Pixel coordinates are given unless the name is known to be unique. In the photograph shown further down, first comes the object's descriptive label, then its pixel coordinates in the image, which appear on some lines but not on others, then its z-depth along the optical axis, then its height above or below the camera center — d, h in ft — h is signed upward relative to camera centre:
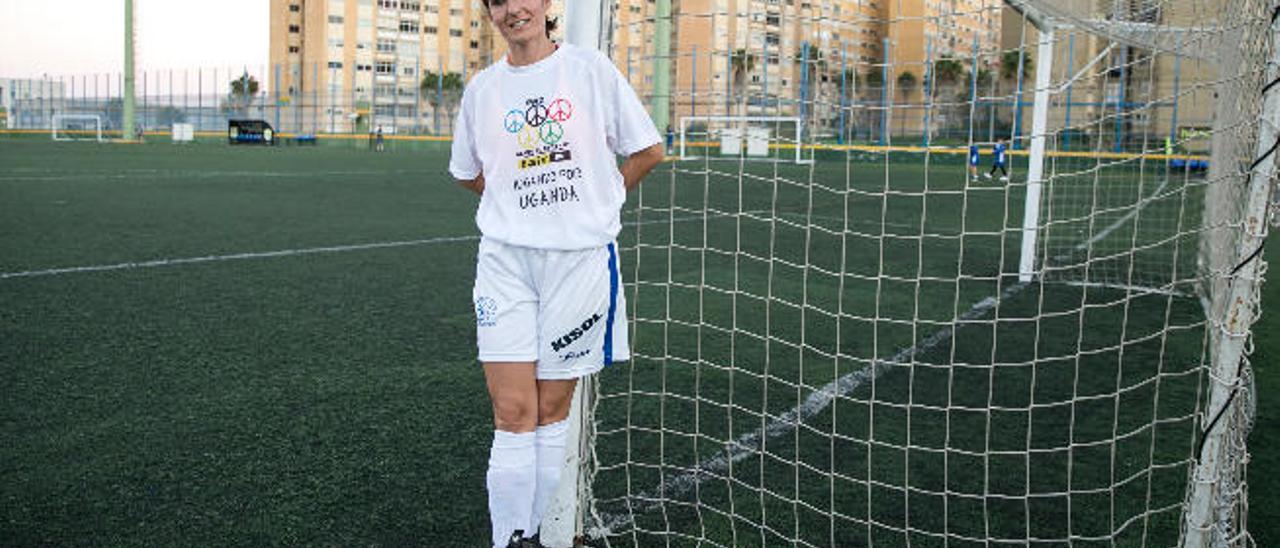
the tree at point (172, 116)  188.65 +6.69
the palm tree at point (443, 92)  175.22 +13.21
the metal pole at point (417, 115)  171.09 +7.88
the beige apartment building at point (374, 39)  260.42 +32.26
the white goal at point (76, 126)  169.07 +4.23
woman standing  8.32 -0.45
